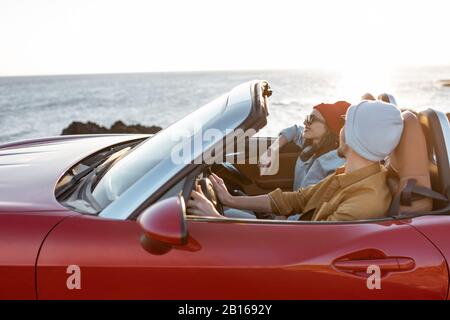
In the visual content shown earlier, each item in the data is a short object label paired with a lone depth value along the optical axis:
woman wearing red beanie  3.79
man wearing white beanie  2.62
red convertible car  2.27
